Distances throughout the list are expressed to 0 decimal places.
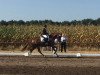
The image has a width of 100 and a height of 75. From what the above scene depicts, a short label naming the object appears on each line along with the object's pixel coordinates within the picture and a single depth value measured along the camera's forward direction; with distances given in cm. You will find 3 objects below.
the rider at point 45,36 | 2716
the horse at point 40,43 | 2761
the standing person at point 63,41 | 3067
